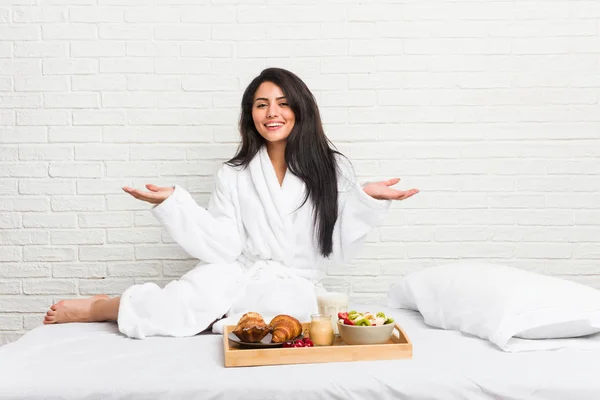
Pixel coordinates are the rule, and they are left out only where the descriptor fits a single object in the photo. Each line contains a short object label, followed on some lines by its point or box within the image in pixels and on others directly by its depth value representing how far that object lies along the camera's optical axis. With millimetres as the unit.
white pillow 2066
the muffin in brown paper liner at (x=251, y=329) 2014
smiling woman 2486
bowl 2021
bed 1760
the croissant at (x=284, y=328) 1994
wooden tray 1902
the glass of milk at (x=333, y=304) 2199
